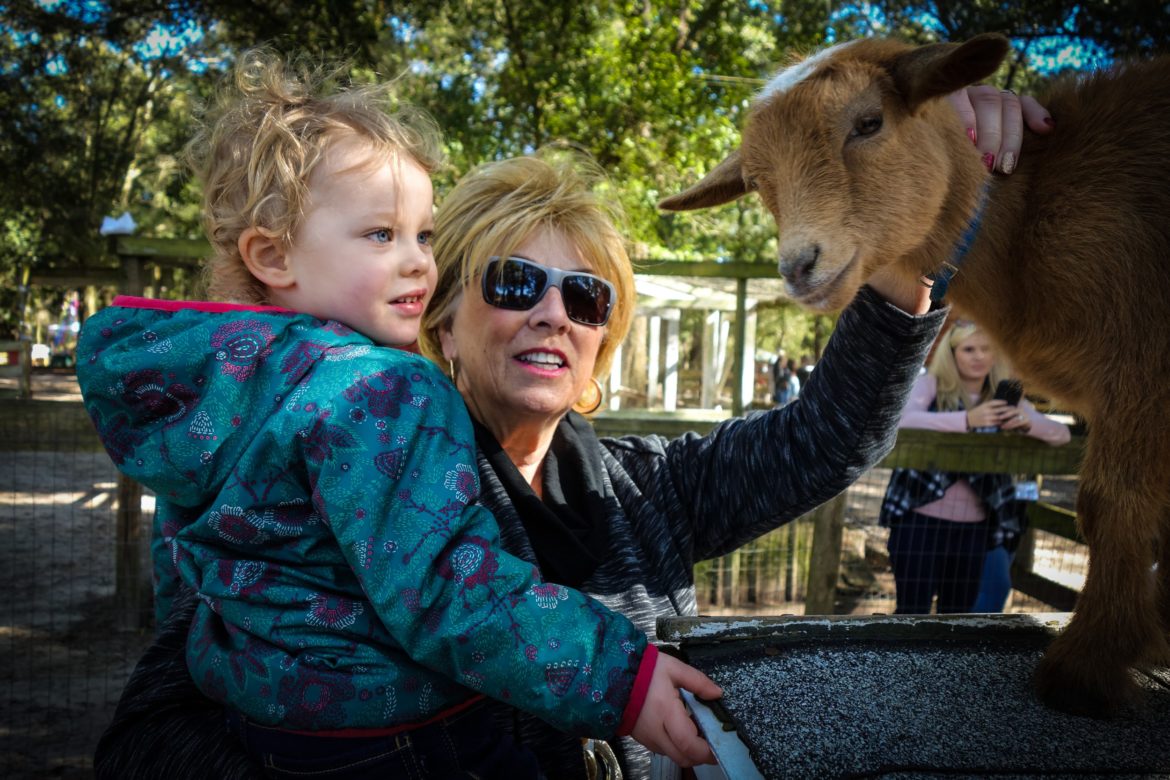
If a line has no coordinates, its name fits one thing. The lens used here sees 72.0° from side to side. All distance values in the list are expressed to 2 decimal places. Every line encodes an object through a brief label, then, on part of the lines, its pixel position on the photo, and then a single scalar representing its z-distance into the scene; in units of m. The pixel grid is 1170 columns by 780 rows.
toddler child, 1.20
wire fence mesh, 4.06
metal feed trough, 1.06
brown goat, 1.38
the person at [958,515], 3.96
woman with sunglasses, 1.71
